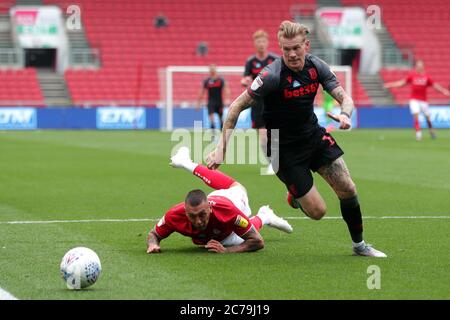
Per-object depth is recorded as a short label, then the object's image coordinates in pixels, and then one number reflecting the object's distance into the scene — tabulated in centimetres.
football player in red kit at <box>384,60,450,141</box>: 6475
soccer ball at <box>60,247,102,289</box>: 1473
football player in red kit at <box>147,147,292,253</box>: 1756
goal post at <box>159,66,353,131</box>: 8344
